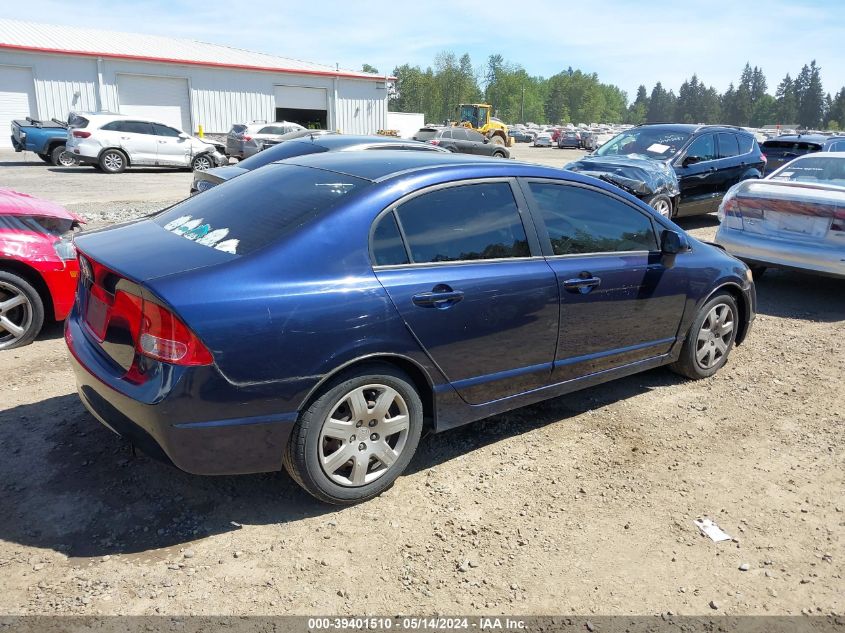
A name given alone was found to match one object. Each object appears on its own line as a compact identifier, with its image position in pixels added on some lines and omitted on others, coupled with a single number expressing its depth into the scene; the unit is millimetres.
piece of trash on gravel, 3166
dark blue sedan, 2771
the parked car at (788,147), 15008
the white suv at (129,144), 18719
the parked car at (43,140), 19781
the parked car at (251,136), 22281
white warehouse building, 28844
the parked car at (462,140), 26234
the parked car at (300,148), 8422
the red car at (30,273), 4996
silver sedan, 6668
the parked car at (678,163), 9945
